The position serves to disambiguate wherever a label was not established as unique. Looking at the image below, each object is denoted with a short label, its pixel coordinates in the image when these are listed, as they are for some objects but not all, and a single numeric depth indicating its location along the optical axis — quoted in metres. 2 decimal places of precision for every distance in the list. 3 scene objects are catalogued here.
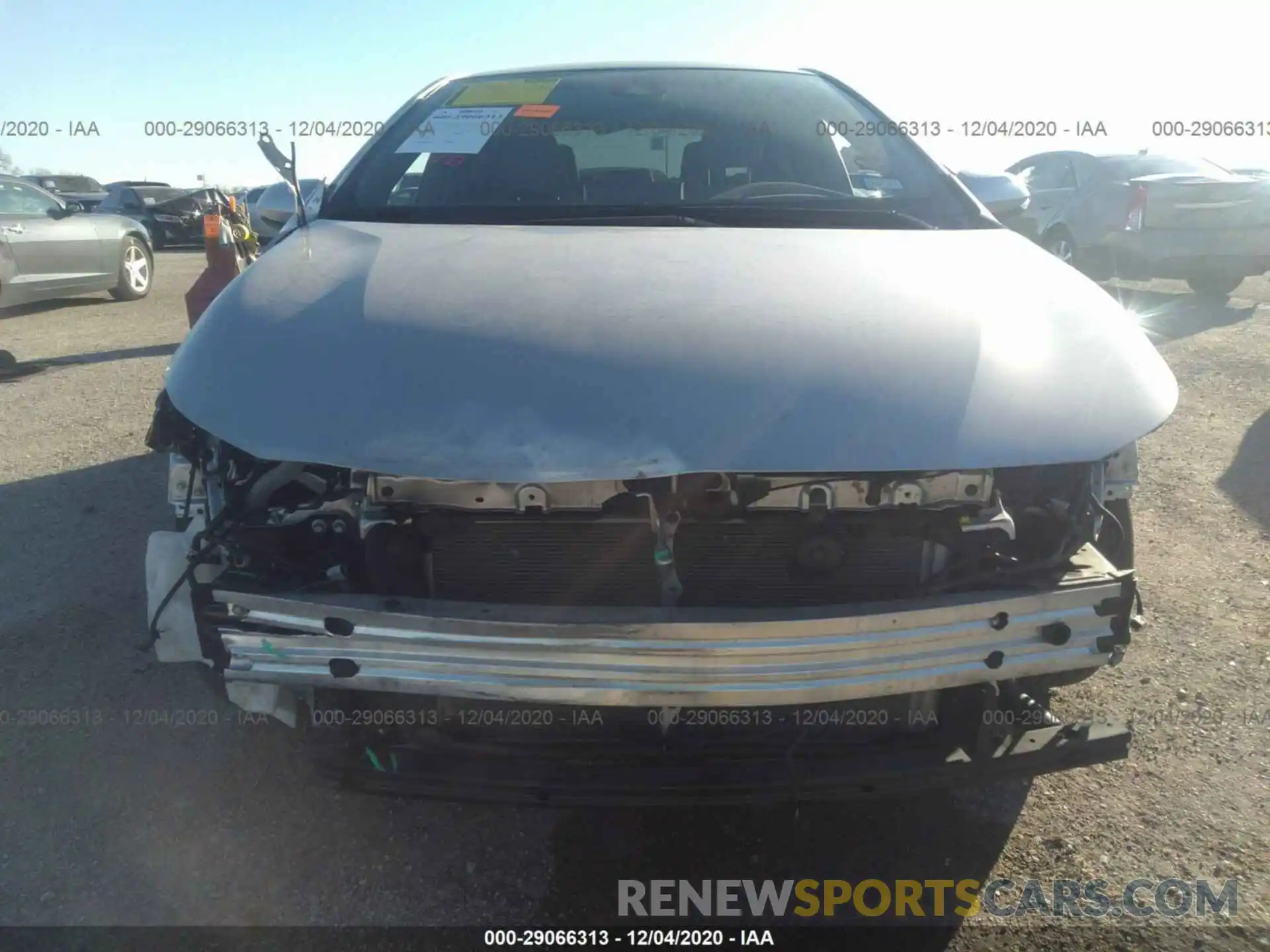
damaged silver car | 1.65
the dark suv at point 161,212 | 17.47
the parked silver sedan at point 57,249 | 8.88
